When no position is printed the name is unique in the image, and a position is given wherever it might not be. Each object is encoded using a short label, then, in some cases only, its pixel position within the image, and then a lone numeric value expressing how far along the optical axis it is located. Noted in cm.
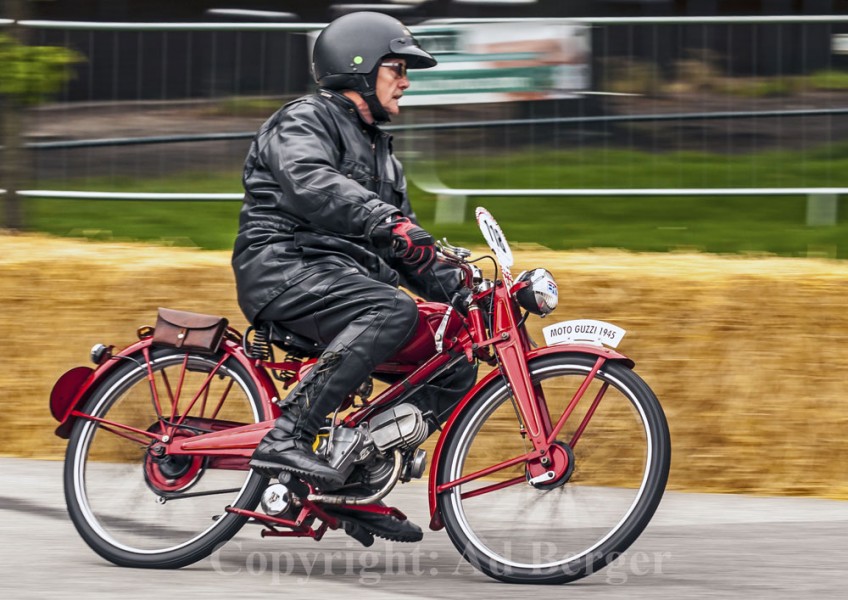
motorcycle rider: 1059
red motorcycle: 1074
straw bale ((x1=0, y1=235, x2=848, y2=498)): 1387
